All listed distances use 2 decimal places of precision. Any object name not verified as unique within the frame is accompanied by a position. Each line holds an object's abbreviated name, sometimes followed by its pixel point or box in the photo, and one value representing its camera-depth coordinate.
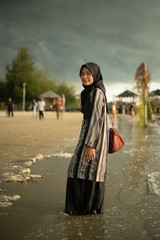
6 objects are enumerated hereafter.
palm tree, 17.08
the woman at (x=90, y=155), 3.52
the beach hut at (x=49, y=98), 65.81
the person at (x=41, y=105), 26.93
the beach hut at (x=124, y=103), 58.75
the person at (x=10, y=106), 32.49
